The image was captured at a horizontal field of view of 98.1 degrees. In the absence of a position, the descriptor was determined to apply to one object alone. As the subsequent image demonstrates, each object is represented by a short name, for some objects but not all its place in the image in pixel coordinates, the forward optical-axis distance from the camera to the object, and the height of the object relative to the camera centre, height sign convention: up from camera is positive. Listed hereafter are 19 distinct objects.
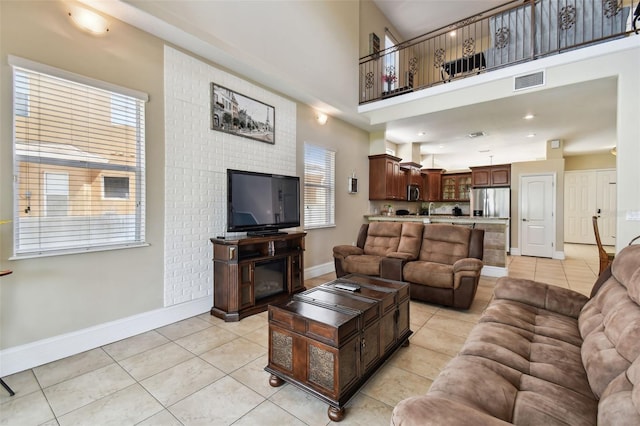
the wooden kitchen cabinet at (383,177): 6.29 +0.76
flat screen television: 3.30 +0.10
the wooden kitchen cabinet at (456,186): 9.08 +0.78
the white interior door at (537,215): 7.00 -0.13
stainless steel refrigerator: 7.60 +0.22
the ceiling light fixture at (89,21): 2.42 +1.68
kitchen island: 4.95 -0.60
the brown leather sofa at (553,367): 0.91 -0.75
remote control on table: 2.43 -0.69
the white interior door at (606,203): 8.12 +0.20
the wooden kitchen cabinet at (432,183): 9.15 +0.89
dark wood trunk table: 1.68 -0.88
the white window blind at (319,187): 4.93 +0.43
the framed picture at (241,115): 3.46 +1.28
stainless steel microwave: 7.81 +0.51
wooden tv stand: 3.12 -0.78
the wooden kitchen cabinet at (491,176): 7.66 +0.97
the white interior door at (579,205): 8.52 +0.15
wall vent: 3.91 +1.86
